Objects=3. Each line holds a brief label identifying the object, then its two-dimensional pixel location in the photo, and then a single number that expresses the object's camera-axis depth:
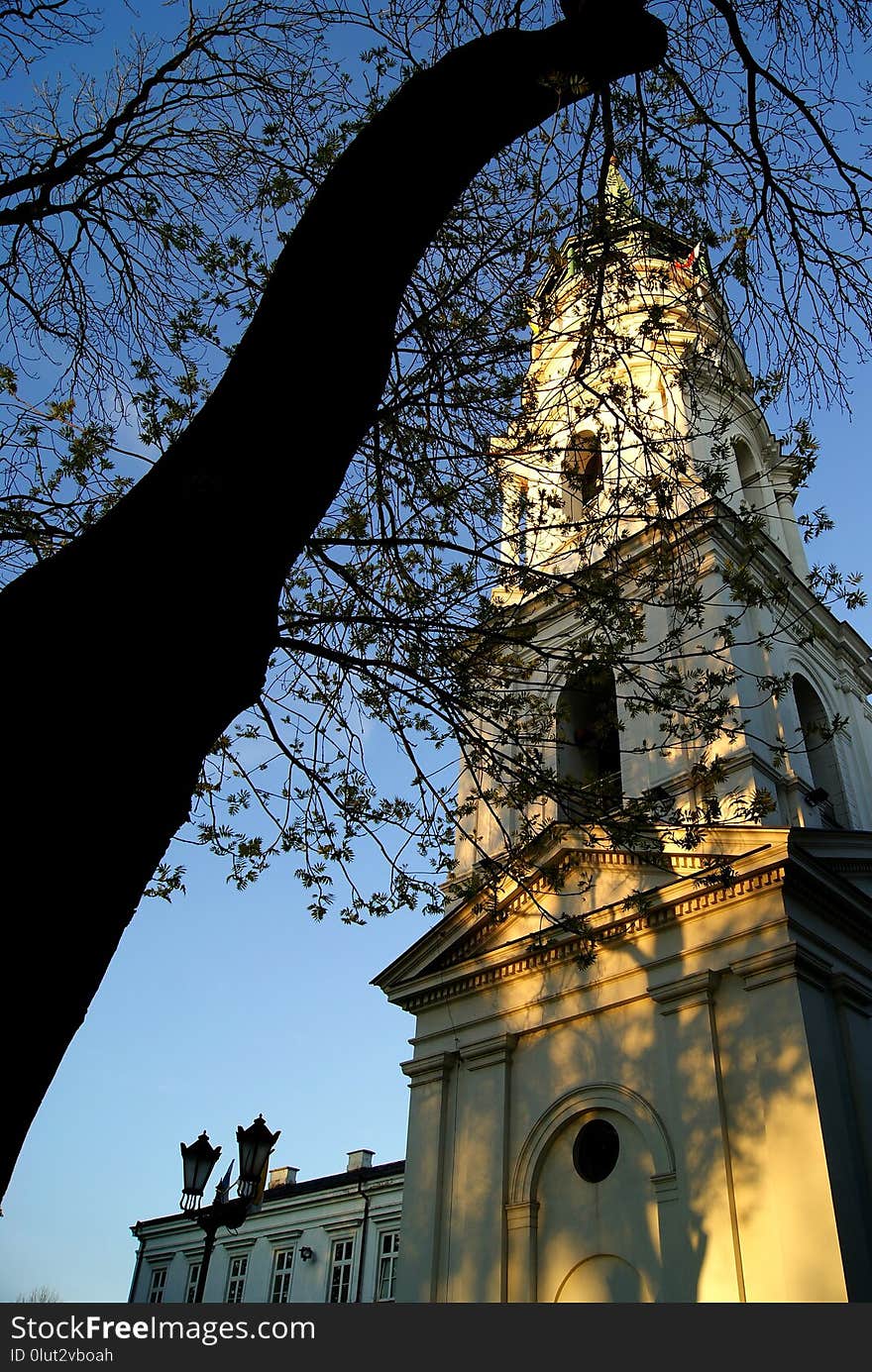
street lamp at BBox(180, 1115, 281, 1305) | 10.78
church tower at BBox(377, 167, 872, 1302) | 8.44
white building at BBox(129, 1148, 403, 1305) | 27.38
